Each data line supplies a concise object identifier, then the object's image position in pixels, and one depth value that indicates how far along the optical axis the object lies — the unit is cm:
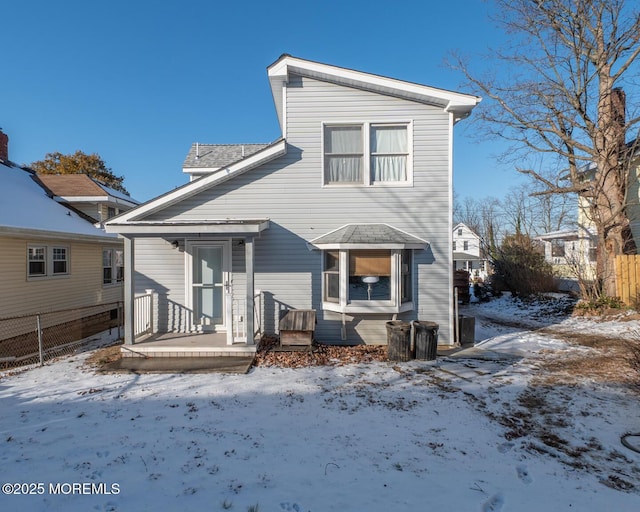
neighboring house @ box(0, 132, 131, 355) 862
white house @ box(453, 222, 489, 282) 4221
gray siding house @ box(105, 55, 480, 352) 770
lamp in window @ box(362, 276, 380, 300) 739
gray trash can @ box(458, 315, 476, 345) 781
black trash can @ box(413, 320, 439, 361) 664
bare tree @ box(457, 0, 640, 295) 1188
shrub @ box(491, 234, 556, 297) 1530
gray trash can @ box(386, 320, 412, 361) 665
